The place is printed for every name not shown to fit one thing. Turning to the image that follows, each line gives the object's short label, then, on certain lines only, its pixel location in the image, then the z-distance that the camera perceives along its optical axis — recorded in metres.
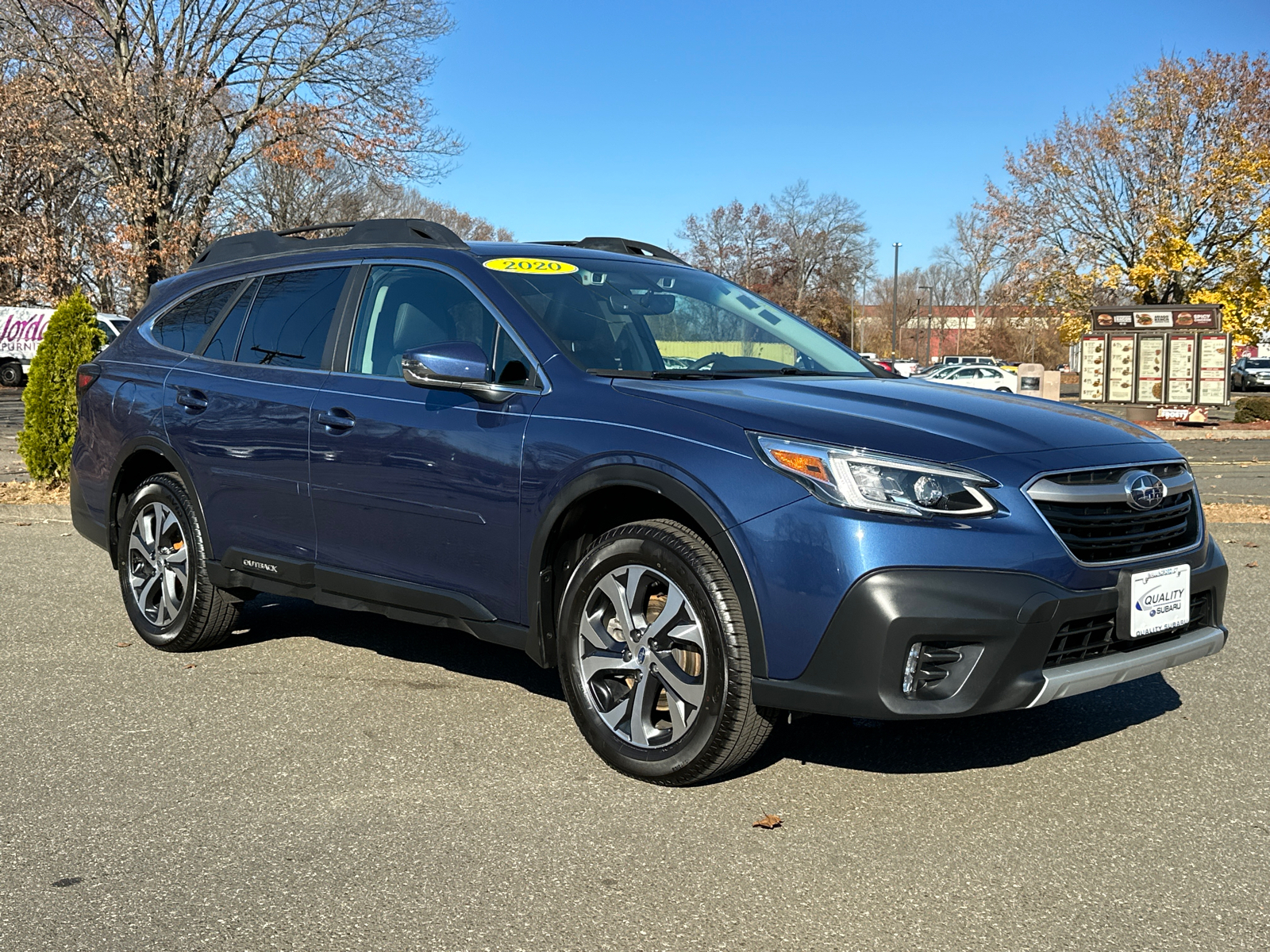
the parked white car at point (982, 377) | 37.61
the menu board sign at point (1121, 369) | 26.92
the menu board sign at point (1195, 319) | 26.20
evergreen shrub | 11.44
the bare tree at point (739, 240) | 80.88
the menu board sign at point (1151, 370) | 26.56
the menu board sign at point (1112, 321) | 26.97
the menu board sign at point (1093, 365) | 27.50
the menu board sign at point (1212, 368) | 26.09
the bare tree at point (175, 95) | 28.61
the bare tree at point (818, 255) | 82.81
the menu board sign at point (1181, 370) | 26.20
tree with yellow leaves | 32.84
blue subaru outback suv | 3.46
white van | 36.51
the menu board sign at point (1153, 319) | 26.53
